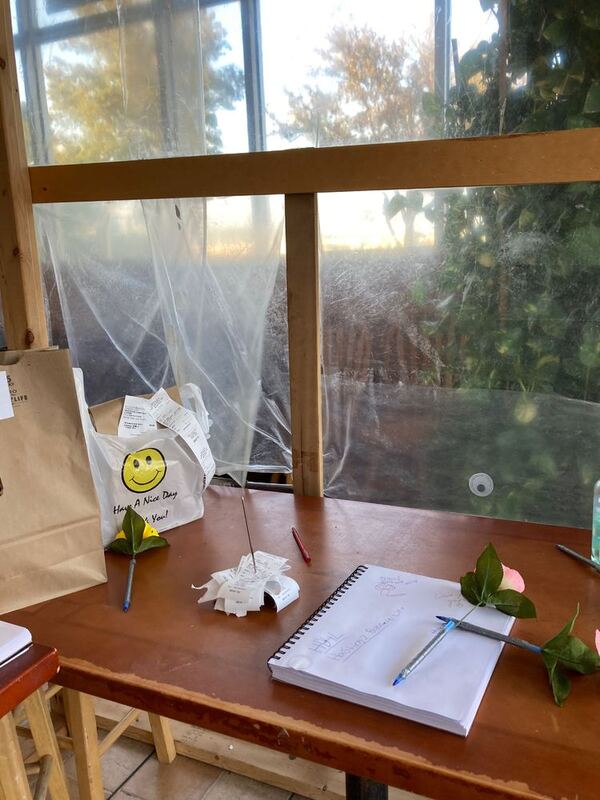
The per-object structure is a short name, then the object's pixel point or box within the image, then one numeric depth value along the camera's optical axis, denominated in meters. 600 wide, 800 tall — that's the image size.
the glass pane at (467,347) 1.23
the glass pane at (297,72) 1.15
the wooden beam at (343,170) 1.12
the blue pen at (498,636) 0.82
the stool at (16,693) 0.69
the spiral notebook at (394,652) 0.73
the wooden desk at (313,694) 0.68
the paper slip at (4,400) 0.99
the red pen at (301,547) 1.13
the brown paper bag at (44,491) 0.99
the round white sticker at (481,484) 1.36
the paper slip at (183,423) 1.33
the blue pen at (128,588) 1.01
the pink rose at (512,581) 0.90
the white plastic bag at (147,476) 1.22
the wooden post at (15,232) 1.47
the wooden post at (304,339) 1.32
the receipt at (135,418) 1.29
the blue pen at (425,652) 0.76
